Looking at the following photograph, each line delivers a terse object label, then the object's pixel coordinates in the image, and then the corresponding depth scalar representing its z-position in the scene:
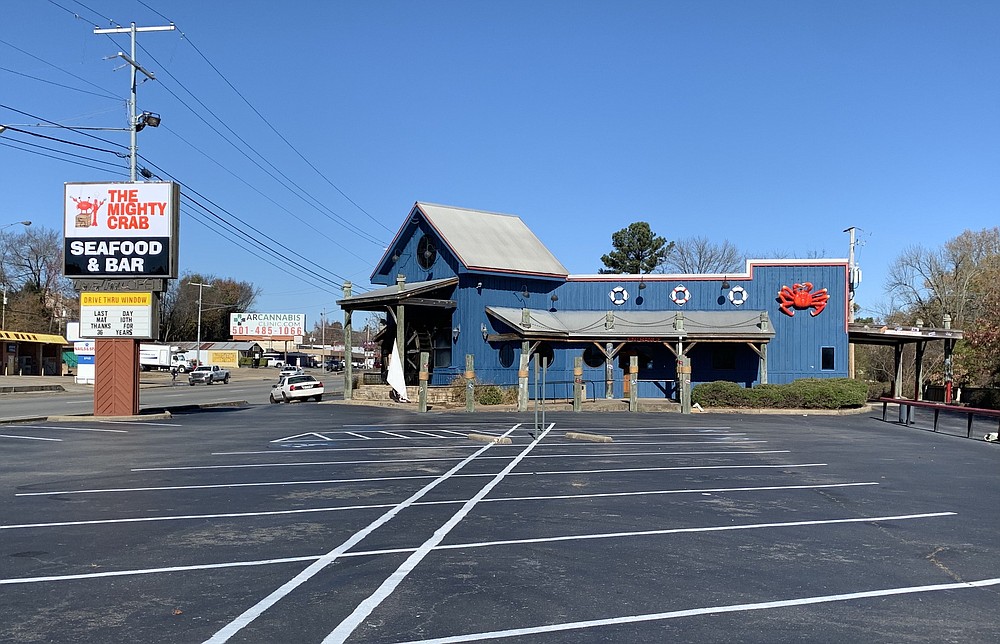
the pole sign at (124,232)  27.08
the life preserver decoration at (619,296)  37.59
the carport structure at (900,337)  35.66
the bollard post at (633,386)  31.88
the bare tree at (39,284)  87.50
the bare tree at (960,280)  55.72
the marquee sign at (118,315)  27.31
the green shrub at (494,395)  33.19
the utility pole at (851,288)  36.47
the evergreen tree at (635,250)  71.38
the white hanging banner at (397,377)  33.70
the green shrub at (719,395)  32.31
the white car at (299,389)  39.44
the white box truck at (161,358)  83.75
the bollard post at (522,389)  31.33
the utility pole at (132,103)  29.55
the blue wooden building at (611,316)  35.00
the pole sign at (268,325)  103.44
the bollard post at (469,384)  31.16
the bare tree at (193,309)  111.81
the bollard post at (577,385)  31.44
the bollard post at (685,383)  31.11
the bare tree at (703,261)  80.19
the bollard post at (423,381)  30.97
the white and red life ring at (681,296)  37.16
